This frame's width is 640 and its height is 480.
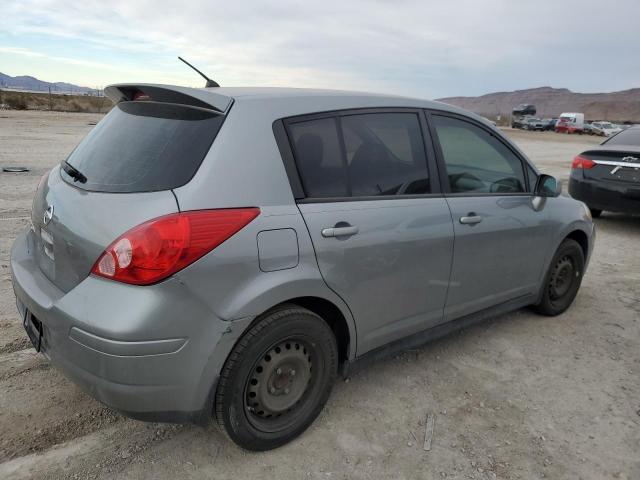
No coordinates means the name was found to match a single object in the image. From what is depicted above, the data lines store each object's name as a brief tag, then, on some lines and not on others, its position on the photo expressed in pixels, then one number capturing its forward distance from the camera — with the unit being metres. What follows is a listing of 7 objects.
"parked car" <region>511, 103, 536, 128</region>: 68.81
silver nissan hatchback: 2.16
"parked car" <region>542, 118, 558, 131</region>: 55.38
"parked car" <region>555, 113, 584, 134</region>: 52.75
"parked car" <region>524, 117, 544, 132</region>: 54.31
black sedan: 7.38
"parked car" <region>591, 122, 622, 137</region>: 53.88
